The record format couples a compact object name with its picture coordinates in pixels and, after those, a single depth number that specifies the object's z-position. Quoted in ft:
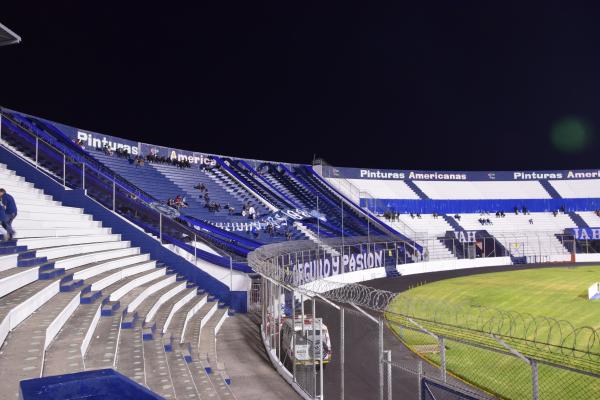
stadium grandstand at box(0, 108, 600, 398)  26.63
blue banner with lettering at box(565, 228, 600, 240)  167.63
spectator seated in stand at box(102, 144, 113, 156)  112.78
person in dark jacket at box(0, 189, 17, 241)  36.08
